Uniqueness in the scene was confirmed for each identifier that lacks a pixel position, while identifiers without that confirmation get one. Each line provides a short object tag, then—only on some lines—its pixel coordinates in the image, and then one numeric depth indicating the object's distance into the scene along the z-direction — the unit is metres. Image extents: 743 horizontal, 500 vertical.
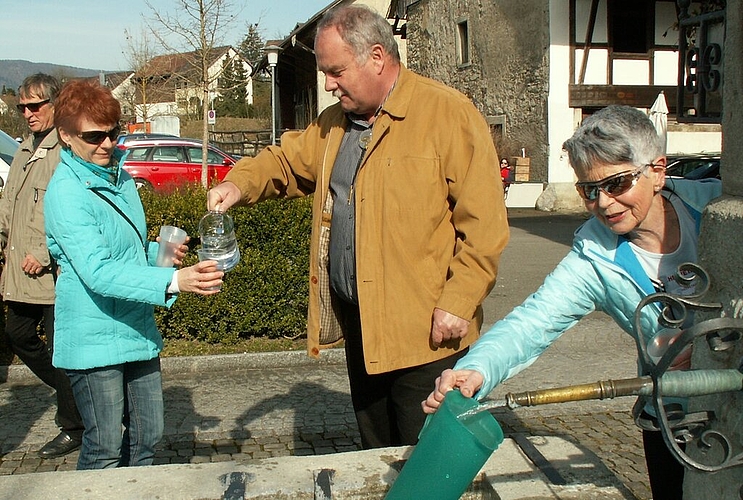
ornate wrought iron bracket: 1.63
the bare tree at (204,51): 16.52
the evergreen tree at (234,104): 59.17
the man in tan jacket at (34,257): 4.23
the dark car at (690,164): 15.43
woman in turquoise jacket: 2.91
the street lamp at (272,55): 20.27
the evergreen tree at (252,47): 73.56
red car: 17.97
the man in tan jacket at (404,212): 2.88
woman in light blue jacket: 2.17
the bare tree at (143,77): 34.44
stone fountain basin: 2.35
